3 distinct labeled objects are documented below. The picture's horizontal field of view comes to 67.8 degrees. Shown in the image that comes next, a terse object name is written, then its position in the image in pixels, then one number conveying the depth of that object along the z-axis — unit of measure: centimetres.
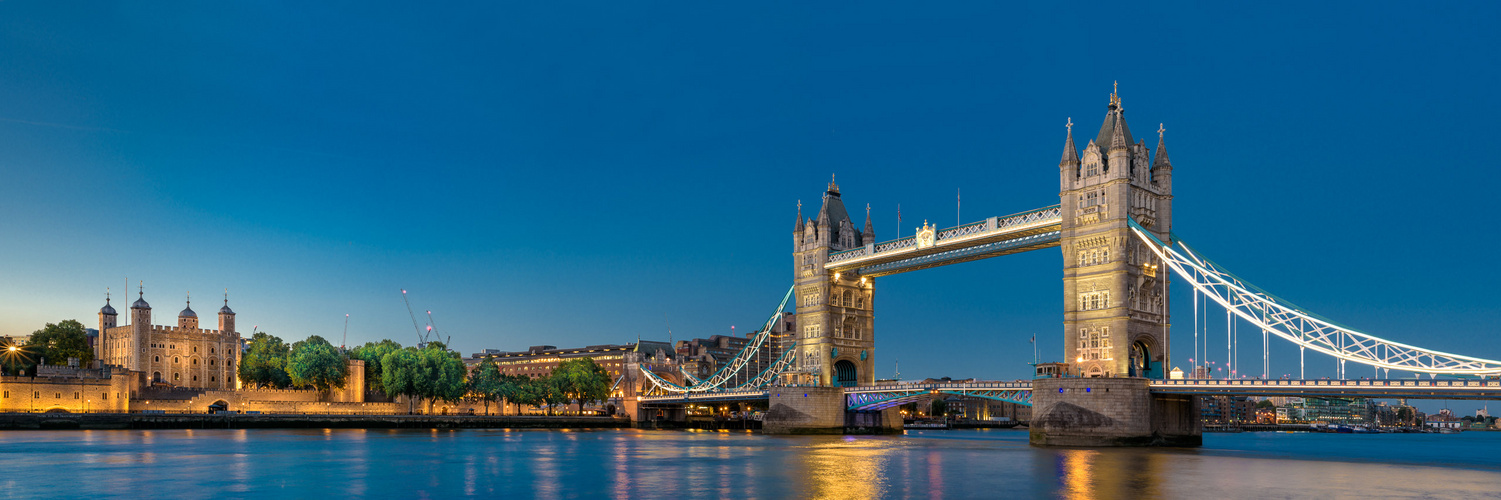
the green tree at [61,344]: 11200
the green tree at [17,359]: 10282
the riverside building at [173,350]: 11994
